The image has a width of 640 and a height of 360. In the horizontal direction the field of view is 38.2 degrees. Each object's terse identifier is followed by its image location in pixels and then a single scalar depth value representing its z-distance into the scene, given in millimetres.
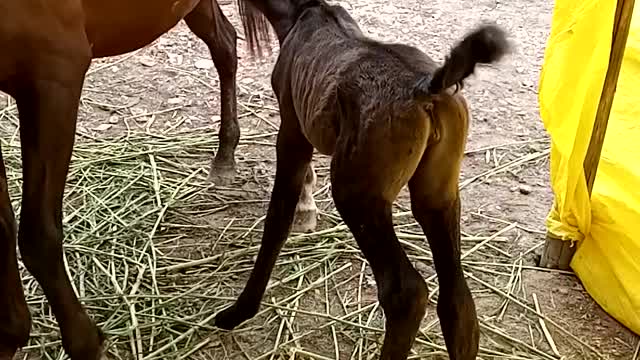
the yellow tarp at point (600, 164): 2367
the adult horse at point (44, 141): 1872
